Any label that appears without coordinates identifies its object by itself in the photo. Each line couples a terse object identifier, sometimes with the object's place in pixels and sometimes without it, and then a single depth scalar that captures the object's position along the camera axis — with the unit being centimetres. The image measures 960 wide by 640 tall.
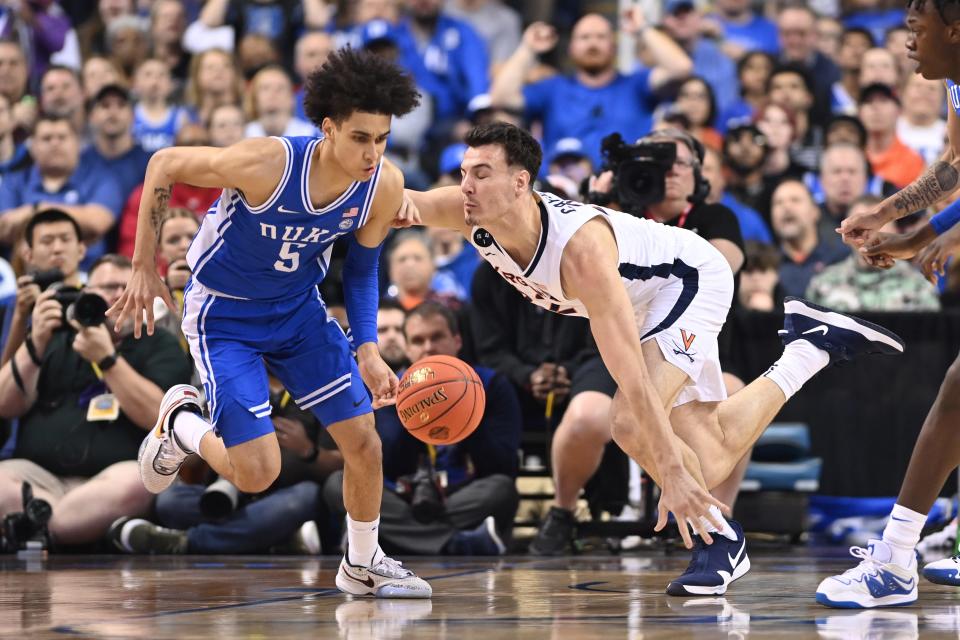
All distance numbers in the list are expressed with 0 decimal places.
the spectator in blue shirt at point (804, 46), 2230
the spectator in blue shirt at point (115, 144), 1974
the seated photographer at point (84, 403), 1467
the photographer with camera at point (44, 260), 1526
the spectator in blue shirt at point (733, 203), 1723
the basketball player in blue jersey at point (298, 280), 1003
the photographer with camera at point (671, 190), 1355
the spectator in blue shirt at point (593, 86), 2065
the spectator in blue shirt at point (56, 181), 1925
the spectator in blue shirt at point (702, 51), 2191
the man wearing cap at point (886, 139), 2011
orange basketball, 1175
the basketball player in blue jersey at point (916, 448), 921
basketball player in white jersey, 961
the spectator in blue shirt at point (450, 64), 2224
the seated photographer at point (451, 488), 1459
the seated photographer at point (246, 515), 1477
